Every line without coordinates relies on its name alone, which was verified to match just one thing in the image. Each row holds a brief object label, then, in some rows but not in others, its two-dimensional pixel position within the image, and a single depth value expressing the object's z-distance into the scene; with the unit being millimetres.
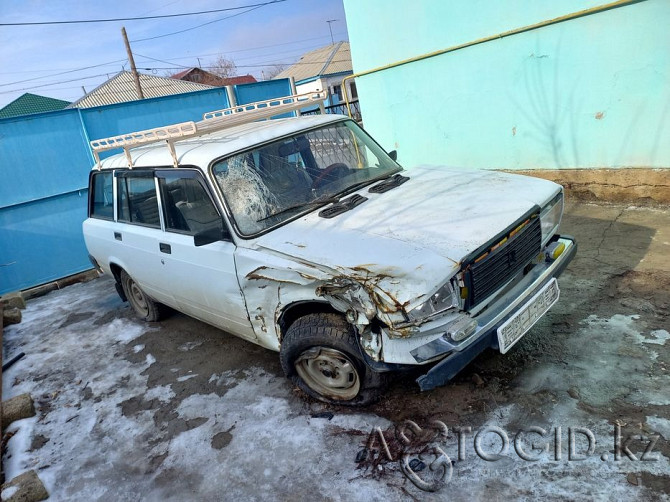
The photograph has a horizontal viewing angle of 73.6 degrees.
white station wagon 2402
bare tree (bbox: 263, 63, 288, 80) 51256
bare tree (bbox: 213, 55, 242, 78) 53281
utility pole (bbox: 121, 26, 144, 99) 23500
